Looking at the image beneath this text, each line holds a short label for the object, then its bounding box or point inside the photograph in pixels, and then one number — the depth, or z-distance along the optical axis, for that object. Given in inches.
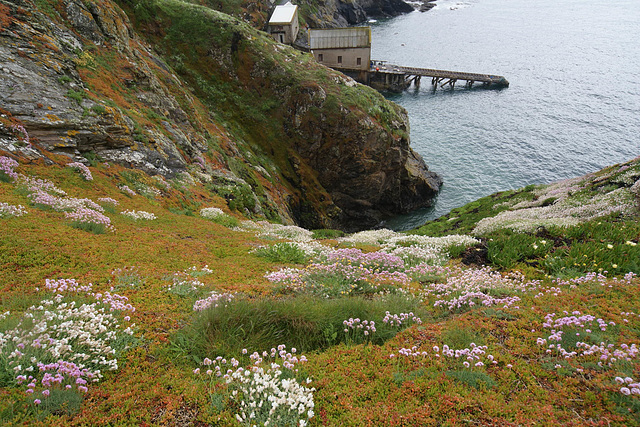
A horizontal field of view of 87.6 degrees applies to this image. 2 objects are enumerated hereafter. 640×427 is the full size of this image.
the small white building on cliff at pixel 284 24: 2687.0
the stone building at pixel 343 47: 2773.1
